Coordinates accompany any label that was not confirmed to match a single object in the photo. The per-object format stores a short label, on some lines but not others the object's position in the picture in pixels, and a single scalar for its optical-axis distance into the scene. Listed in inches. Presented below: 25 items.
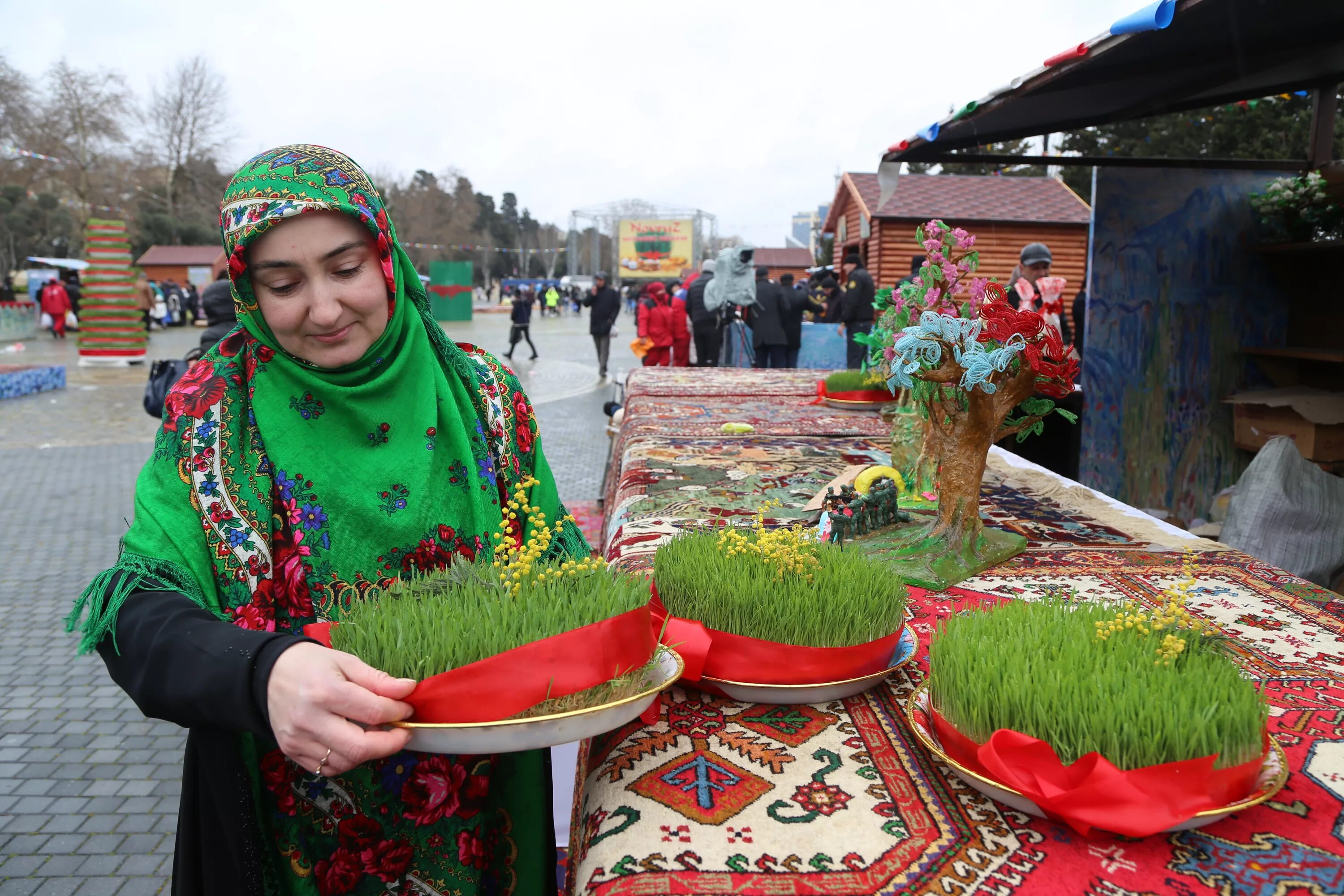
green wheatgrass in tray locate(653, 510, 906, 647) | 59.1
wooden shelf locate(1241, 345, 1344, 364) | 194.7
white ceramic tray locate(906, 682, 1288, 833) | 42.5
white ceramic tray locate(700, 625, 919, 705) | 58.3
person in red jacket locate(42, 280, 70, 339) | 984.3
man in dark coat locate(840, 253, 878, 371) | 442.0
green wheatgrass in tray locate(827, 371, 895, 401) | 201.6
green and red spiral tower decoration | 705.0
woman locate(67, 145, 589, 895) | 57.0
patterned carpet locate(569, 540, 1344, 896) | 41.7
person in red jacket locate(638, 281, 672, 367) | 459.8
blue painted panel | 225.6
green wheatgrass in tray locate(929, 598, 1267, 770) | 43.3
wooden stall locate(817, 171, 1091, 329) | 730.8
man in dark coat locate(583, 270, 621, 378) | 608.7
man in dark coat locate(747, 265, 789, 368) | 449.1
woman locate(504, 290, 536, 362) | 760.3
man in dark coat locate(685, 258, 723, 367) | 474.9
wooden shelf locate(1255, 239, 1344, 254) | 196.4
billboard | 2364.7
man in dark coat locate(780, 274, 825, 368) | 457.7
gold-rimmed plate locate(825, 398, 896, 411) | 200.1
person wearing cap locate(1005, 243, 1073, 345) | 269.7
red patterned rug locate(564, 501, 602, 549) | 243.3
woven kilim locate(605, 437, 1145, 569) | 103.6
